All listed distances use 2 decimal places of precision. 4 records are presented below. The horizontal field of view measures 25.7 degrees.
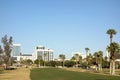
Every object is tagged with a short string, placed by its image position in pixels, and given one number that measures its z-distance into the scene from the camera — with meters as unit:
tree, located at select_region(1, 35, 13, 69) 118.69
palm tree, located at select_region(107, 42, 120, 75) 85.14
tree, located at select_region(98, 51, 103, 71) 134.52
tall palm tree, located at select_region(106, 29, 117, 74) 90.14
